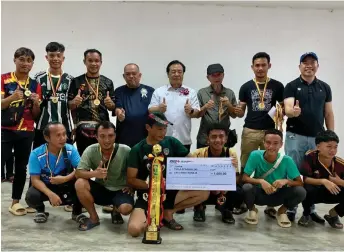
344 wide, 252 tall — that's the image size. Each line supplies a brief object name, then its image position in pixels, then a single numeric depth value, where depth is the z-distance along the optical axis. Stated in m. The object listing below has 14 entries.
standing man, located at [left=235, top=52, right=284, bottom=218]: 3.38
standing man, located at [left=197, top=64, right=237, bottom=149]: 3.46
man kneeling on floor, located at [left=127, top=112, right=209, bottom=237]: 2.81
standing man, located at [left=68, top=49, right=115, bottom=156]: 3.26
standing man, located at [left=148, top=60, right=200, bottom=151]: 3.44
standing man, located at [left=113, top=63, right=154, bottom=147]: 3.42
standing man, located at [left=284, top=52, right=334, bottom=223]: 3.24
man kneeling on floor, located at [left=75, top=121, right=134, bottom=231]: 2.85
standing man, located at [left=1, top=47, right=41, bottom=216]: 3.13
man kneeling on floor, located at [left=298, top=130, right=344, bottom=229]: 3.00
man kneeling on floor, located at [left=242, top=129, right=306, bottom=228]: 2.99
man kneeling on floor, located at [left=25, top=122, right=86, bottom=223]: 2.98
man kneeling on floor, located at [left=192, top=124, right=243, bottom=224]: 2.97
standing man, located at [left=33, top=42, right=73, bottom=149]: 3.28
